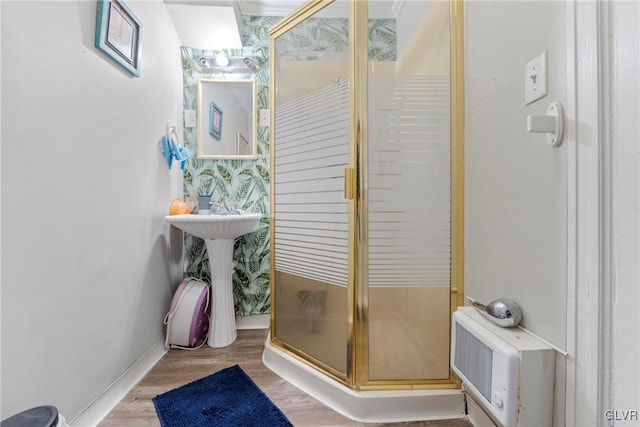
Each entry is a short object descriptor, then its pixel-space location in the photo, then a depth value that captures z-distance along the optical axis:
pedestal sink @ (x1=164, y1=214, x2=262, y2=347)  1.52
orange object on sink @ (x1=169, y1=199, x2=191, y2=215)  1.68
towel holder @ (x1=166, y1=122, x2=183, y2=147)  1.66
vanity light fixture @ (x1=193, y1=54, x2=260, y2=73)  1.86
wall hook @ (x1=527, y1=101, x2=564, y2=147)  0.66
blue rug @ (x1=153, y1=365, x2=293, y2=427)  1.03
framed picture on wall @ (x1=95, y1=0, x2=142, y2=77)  1.07
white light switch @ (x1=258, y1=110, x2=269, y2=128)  1.92
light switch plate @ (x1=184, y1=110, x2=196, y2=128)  1.92
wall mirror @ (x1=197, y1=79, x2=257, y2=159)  1.92
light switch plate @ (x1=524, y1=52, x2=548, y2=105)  0.71
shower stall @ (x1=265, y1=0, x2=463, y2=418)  1.11
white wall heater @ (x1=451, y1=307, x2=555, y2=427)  0.68
